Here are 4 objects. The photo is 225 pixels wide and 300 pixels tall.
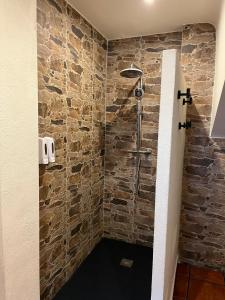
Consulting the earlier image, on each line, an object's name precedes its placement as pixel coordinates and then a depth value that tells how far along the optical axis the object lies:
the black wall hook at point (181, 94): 1.46
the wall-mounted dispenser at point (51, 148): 1.58
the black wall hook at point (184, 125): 1.65
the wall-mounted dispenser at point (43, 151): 1.54
